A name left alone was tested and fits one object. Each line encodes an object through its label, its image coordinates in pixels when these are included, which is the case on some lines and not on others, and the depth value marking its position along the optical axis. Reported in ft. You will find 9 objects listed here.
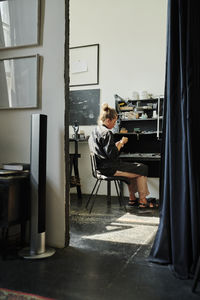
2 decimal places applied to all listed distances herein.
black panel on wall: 17.56
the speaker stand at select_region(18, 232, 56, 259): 7.41
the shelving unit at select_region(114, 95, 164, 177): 15.39
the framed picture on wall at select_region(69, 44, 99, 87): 17.53
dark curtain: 6.31
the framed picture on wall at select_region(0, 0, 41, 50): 8.07
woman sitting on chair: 12.76
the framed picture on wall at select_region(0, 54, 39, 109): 8.19
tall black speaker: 7.38
